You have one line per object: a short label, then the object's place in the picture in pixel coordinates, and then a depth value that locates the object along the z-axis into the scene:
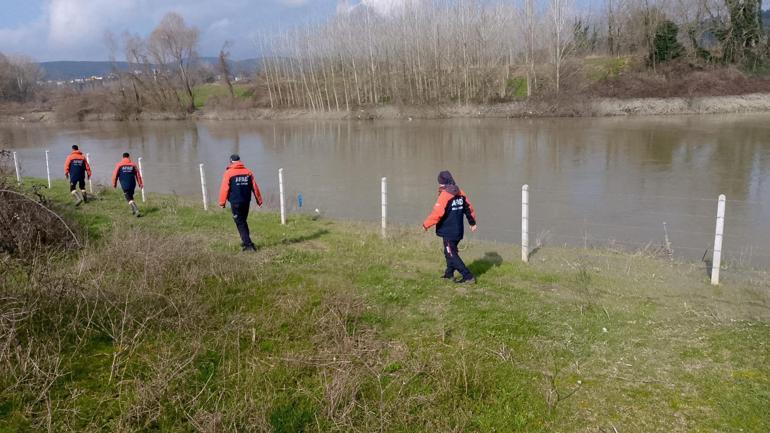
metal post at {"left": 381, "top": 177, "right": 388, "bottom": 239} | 10.60
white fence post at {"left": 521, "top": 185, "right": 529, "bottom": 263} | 8.72
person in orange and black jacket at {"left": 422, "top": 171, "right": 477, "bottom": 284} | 7.13
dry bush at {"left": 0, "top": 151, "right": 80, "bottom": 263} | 6.24
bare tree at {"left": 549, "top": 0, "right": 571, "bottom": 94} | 48.56
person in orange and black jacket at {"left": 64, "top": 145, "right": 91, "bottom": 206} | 14.12
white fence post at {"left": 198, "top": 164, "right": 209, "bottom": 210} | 13.80
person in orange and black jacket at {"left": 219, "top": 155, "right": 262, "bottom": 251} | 9.00
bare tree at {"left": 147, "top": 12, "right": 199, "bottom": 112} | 69.44
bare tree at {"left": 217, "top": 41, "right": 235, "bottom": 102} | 69.69
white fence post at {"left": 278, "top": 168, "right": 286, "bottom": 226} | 12.05
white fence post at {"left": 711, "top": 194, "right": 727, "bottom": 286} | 7.26
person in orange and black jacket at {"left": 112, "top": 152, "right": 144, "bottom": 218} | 12.77
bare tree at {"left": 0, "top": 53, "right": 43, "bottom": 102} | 85.62
